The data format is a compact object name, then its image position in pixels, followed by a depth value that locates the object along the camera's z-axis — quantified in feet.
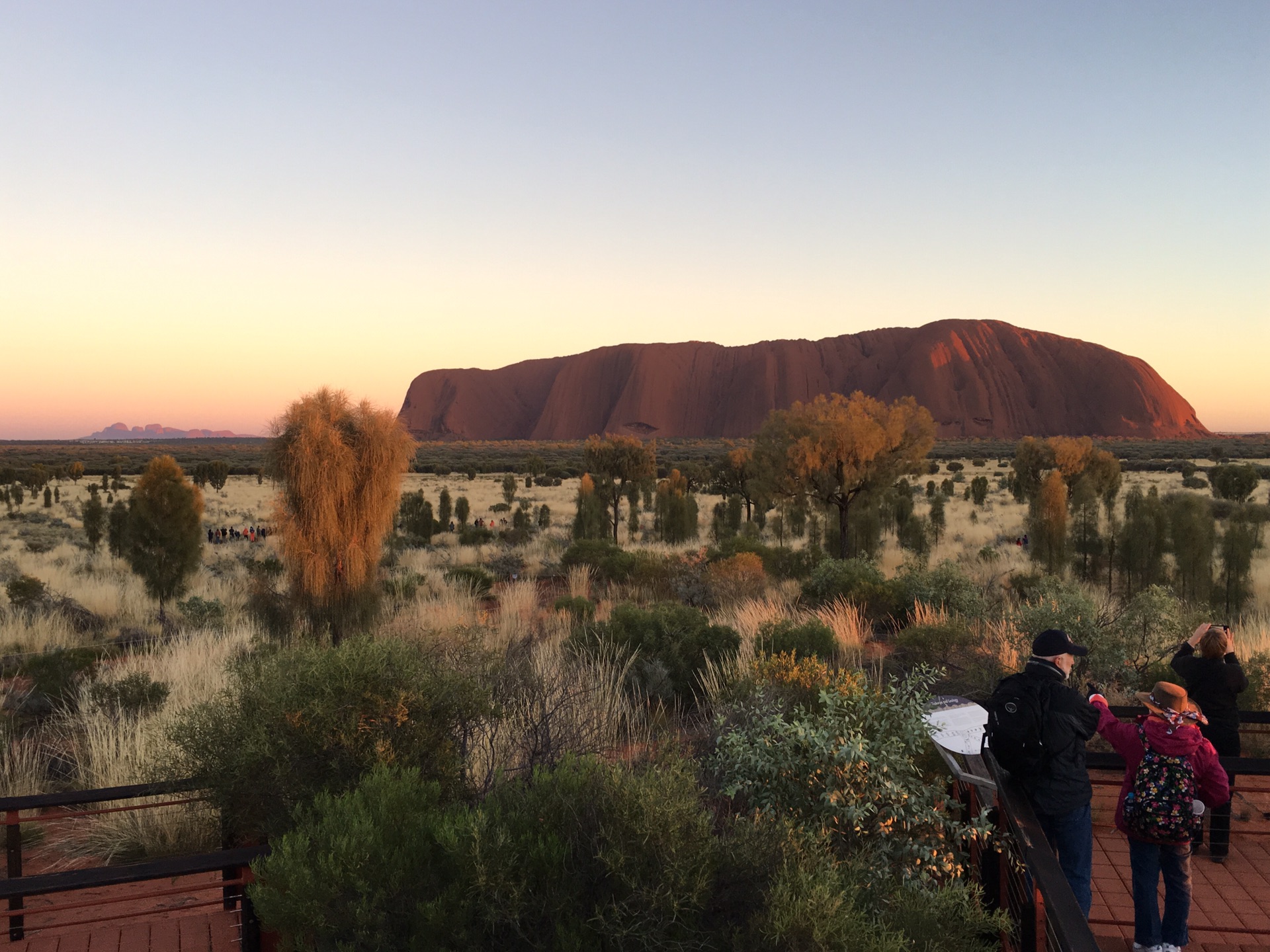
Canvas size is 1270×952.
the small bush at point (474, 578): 46.57
